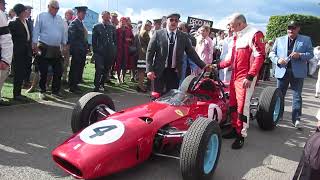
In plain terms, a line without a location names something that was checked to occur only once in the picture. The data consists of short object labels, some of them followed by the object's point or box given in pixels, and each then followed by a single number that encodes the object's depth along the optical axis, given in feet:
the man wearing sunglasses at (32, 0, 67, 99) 19.39
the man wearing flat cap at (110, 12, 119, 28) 25.22
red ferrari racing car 9.52
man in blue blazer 16.99
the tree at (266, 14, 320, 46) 60.31
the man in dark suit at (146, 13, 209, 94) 15.41
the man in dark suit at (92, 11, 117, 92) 21.96
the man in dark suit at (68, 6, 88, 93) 21.40
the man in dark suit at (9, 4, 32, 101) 18.49
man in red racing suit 13.27
